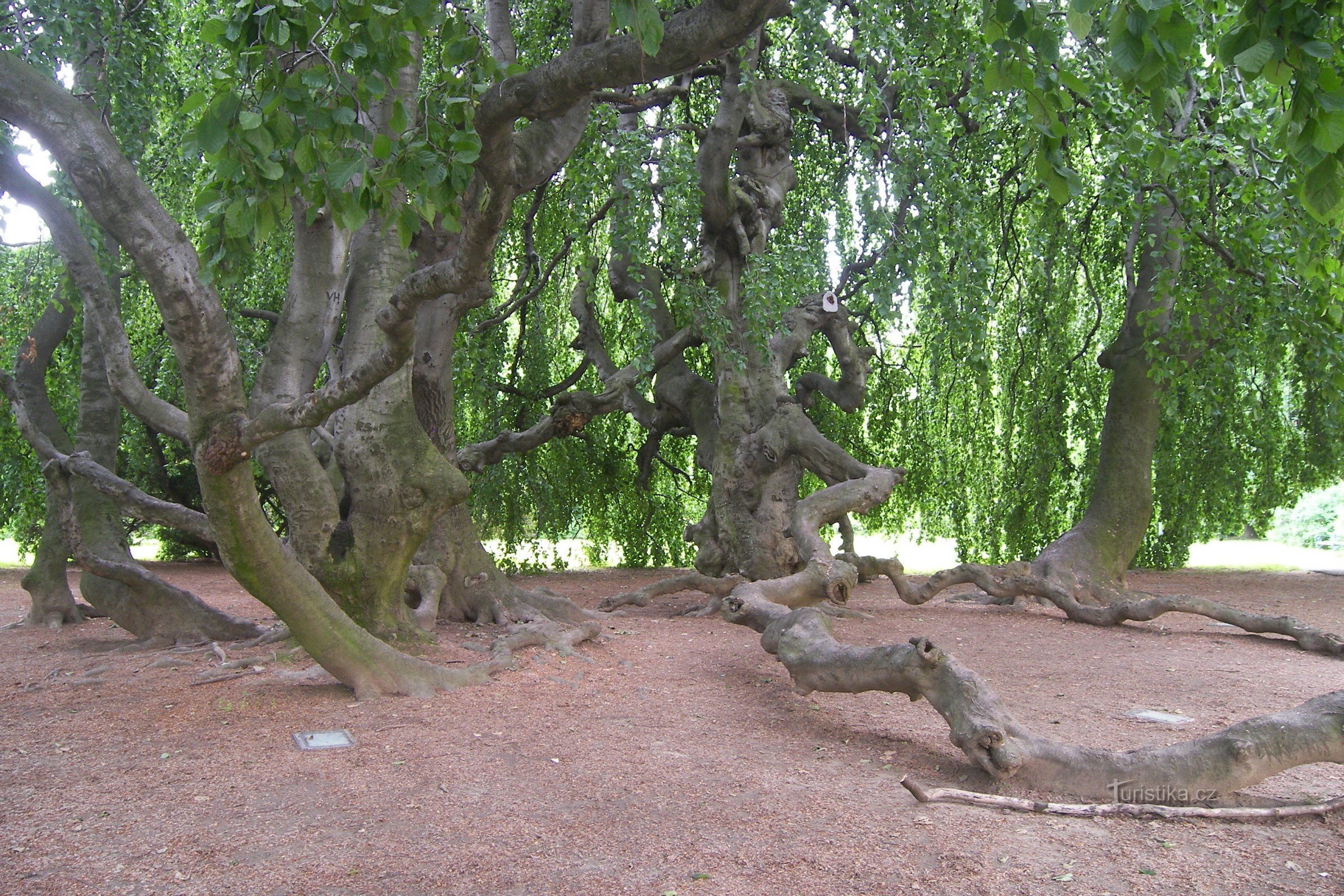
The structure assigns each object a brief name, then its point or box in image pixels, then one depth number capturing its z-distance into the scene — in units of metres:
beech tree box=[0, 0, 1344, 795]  2.55
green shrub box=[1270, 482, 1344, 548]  15.15
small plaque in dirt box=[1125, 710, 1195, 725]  3.71
